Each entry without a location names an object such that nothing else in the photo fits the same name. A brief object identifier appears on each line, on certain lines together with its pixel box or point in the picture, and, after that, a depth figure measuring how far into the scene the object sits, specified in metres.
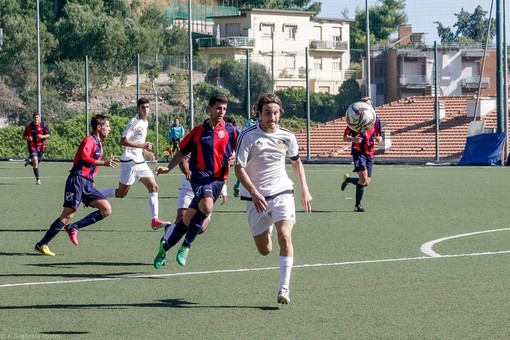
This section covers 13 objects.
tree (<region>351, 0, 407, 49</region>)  107.44
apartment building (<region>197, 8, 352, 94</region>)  74.92
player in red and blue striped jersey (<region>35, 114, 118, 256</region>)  13.03
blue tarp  37.88
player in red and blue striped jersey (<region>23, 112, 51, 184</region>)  29.91
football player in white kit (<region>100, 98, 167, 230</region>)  15.63
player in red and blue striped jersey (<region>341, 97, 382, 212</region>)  19.03
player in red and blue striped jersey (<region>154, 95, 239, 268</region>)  11.12
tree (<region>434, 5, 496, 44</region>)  130.75
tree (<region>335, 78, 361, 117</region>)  52.84
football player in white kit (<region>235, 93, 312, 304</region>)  9.29
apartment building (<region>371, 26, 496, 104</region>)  63.75
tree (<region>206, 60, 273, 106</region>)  55.12
